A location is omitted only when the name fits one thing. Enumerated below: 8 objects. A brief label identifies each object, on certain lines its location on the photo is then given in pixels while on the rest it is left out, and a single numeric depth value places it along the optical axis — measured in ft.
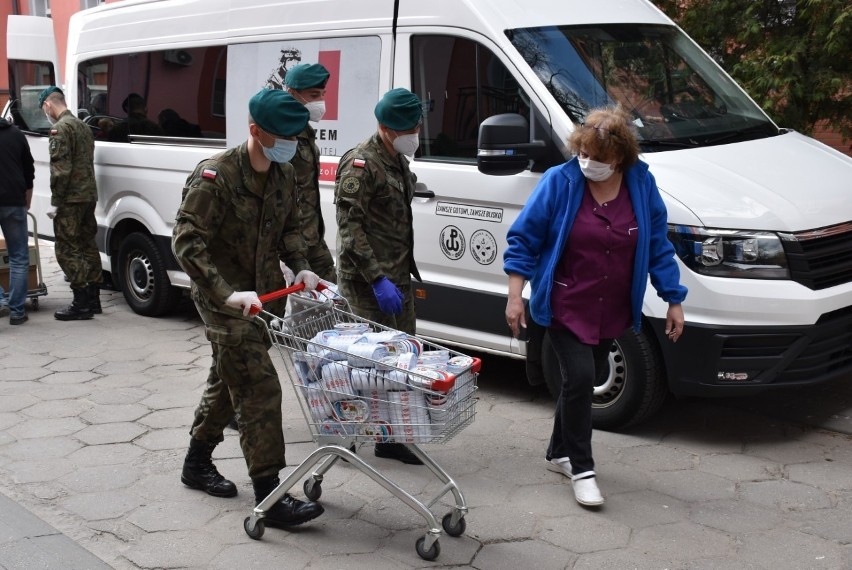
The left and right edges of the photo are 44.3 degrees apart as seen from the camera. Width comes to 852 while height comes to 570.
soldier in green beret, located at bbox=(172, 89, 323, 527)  13.30
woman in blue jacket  14.48
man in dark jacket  26.89
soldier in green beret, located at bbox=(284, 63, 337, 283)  18.33
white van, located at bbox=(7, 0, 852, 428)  16.31
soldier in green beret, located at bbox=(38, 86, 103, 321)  26.89
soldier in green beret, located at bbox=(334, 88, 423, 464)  16.01
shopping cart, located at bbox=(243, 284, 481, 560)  12.41
